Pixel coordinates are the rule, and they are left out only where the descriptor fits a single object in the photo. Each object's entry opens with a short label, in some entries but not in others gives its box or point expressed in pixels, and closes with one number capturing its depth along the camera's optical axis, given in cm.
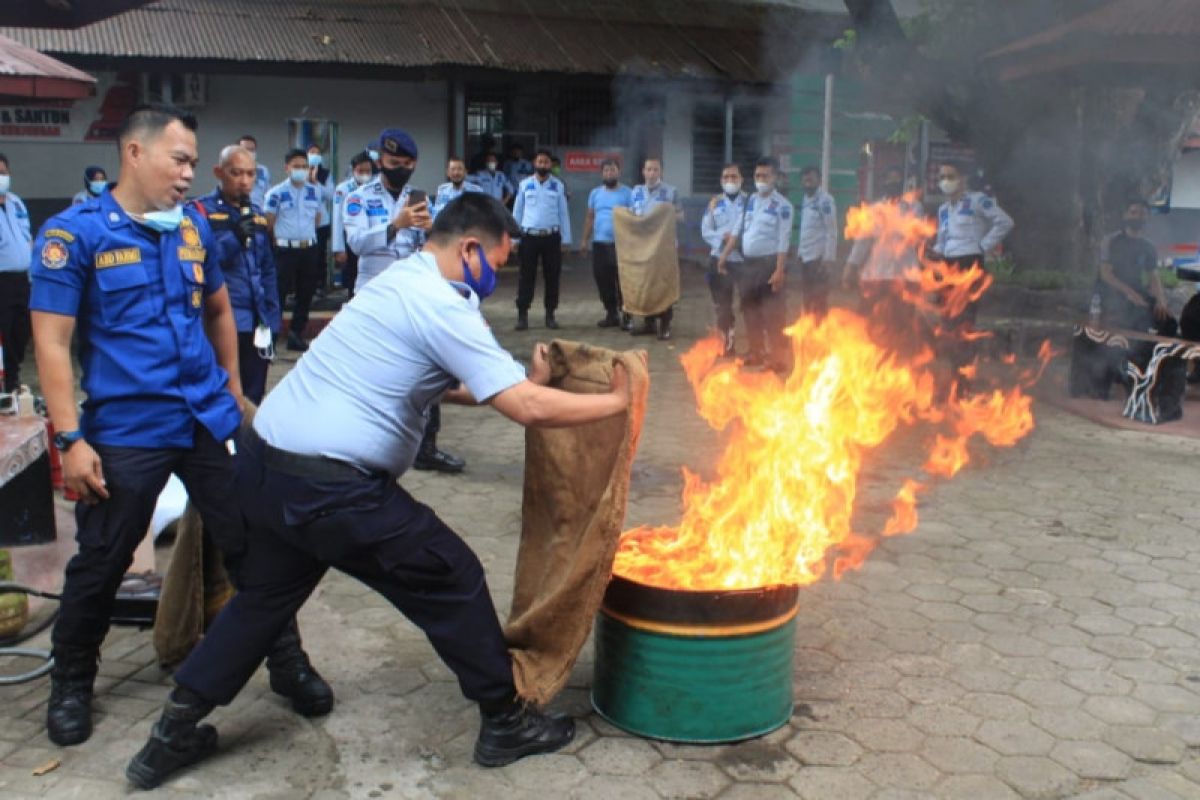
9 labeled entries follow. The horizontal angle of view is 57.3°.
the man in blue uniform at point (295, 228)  1200
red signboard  1881
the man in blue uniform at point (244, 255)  509
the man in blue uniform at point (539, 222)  1242
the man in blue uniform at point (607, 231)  1280
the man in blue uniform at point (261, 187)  1322
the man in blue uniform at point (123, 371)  344
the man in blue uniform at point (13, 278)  859
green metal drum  352
